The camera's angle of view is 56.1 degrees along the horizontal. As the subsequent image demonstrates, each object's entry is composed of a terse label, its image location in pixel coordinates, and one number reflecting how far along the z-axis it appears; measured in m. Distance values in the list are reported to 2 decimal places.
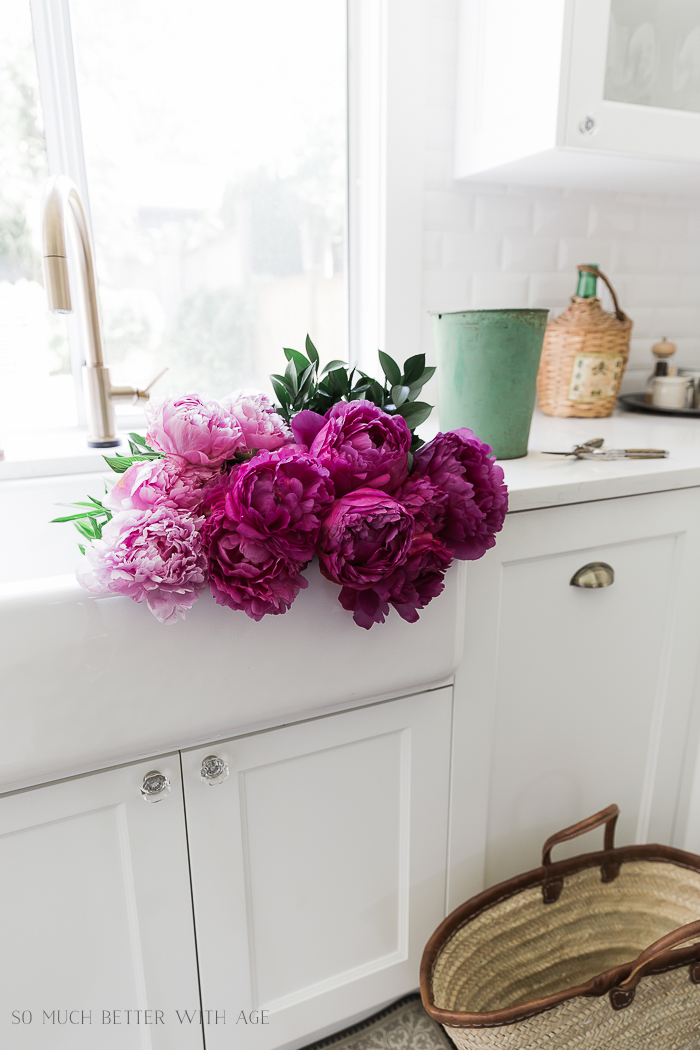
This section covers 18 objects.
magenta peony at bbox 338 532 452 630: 0.66
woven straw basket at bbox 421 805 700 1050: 0.83
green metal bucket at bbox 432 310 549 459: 0.98
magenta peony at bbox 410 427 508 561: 0.70
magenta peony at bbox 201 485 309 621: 0.61
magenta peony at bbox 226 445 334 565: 0.60
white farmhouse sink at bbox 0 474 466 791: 0.62
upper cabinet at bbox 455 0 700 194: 1.05
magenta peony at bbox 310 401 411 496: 0.65
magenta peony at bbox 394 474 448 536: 0.67
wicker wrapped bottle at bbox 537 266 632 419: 1.37
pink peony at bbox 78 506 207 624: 0.59
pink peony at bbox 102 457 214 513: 0.64
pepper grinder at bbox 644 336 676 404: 1.54
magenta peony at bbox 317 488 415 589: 0.61
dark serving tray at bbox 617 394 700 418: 1.43
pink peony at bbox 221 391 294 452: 0.71
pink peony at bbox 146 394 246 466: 0.65
